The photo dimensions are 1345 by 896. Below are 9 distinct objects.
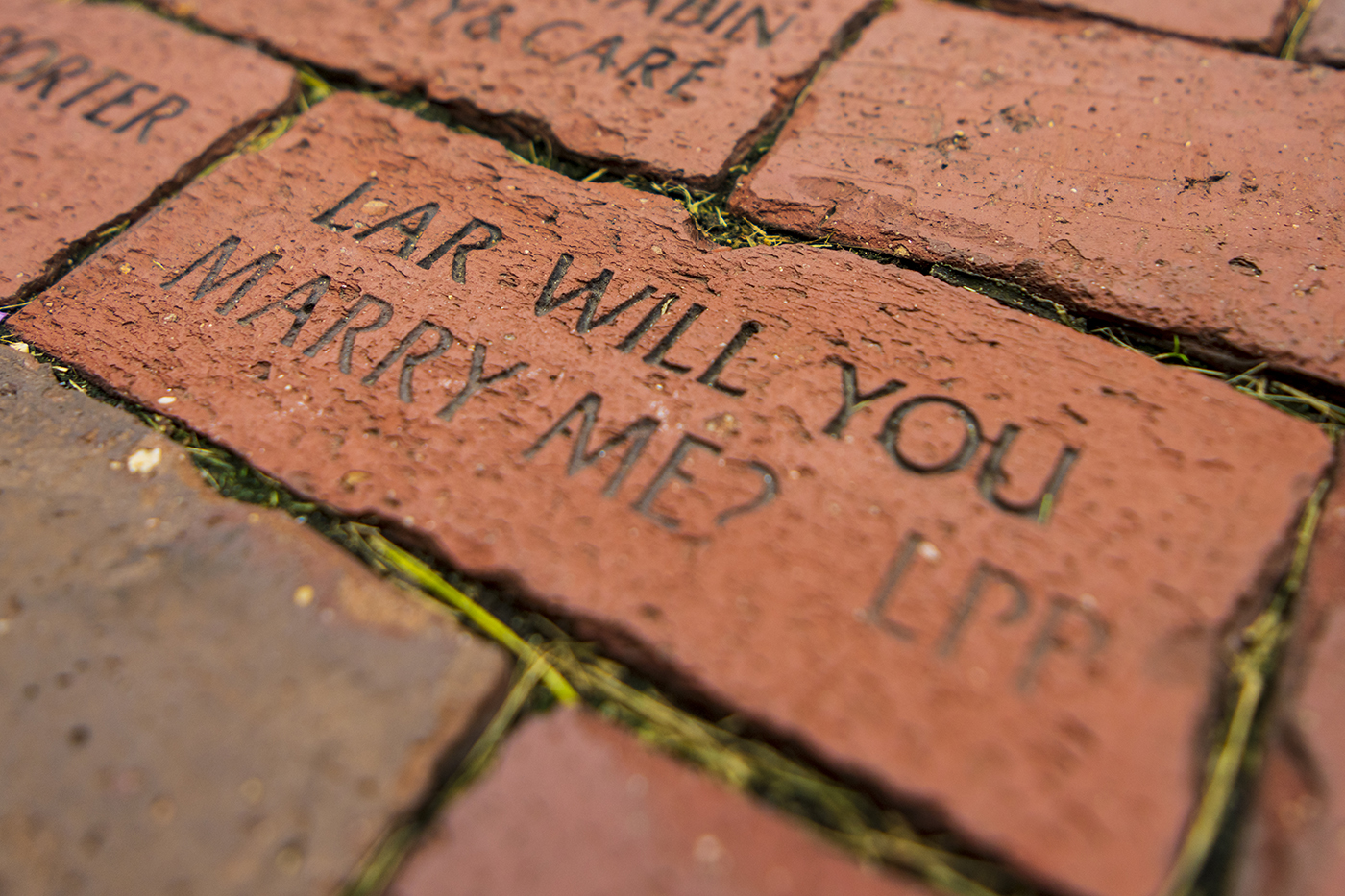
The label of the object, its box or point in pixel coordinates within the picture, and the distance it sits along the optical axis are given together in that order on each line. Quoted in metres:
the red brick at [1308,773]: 0.21
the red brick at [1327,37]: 0.29
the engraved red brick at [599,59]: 0.29
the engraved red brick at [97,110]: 0.28
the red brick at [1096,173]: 0.25
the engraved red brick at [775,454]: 0.22
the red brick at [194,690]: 0.21
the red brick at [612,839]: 0.21
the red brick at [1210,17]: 0.30
